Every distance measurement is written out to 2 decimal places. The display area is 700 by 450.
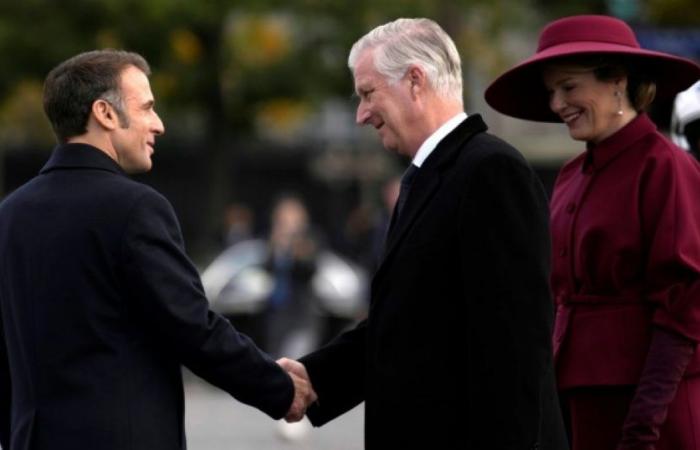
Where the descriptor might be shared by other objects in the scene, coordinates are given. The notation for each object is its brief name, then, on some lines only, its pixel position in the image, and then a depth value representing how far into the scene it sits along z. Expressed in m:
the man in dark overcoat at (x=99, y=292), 10.68
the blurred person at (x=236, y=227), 49.60
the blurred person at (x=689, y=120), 13.14
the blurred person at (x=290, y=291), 33.09
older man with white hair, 9.95
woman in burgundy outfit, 10.60
